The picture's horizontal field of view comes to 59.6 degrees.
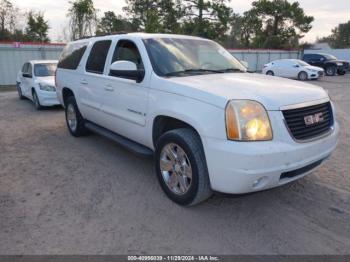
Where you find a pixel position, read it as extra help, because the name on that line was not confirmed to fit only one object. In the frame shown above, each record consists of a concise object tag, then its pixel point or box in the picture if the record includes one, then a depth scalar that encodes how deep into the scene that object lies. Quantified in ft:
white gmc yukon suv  9.32
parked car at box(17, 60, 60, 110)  30.58
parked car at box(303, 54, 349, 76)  84.58
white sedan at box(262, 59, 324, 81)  67.87
